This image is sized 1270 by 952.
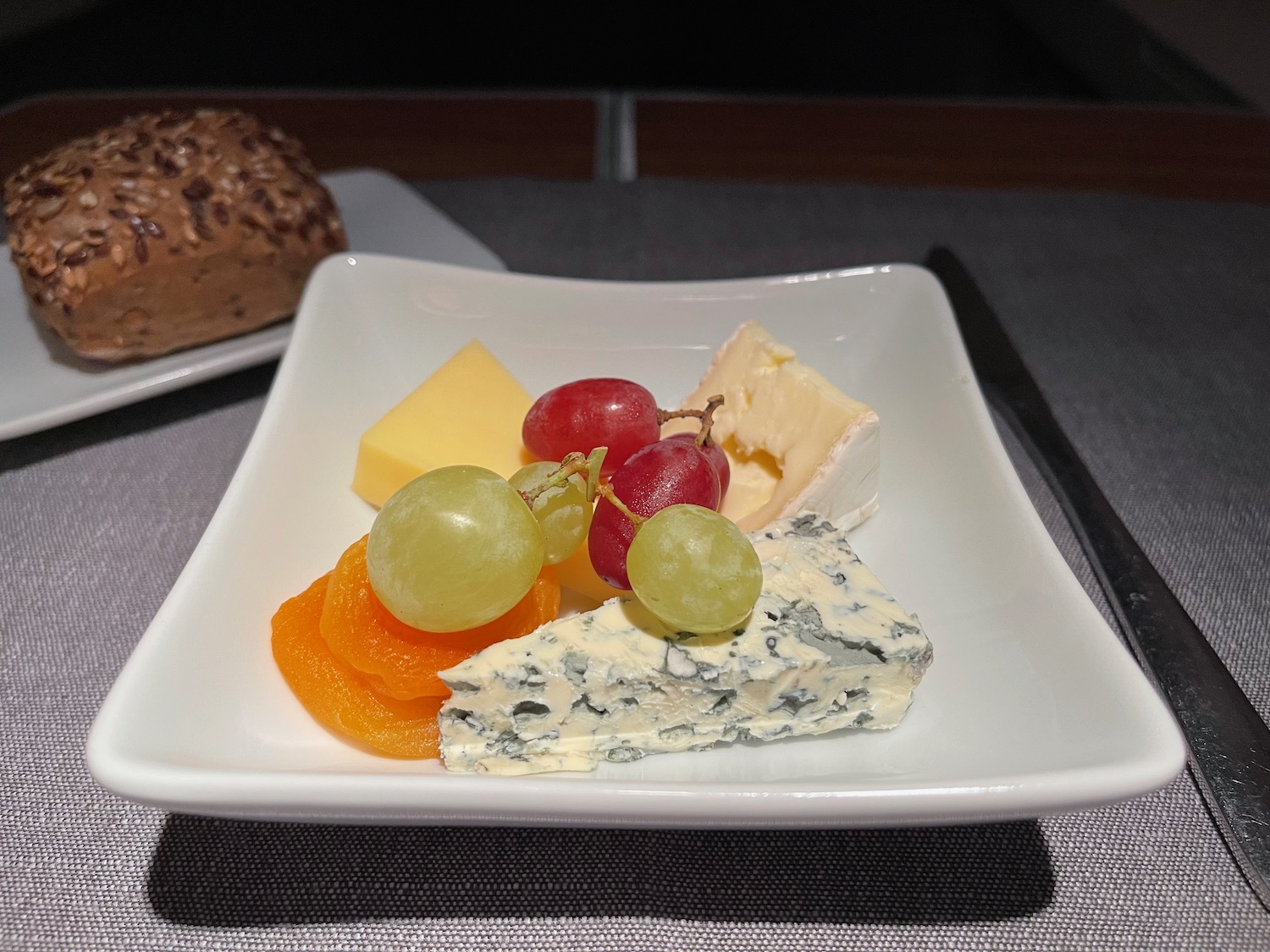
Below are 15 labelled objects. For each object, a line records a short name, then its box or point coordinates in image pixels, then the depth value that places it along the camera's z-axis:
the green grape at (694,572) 0.13
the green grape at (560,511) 0.15
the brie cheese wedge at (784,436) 0.16
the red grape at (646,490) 0.15
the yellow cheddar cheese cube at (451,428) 0.17
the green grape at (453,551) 0.13
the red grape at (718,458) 0.17
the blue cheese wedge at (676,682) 0.13
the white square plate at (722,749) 0.11
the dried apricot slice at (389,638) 0.14
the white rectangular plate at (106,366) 0.21
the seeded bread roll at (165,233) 0.21
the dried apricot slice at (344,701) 0.13
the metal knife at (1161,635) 0.14
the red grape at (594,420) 0.17
